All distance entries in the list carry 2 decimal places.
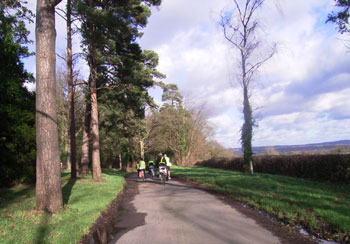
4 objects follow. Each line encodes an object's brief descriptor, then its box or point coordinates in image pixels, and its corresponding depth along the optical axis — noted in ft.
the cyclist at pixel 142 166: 60.13
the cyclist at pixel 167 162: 53.21
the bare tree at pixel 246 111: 62.18
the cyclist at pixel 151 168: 64.47
